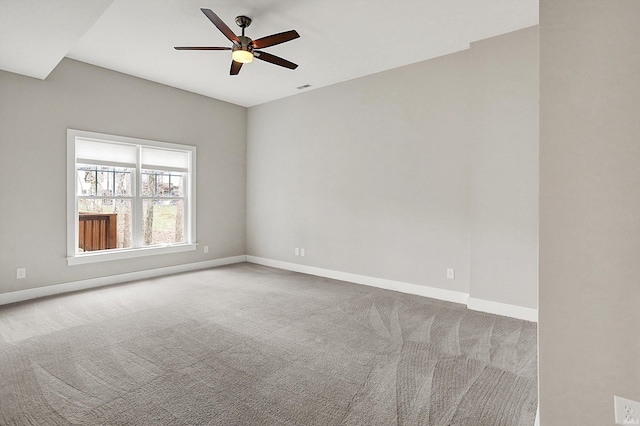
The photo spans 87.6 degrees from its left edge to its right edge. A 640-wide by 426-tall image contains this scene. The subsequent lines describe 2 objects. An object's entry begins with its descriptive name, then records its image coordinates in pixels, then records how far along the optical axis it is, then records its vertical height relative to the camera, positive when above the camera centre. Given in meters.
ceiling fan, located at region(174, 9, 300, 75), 3.01 +1.65
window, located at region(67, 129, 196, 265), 4.64 +0.27
